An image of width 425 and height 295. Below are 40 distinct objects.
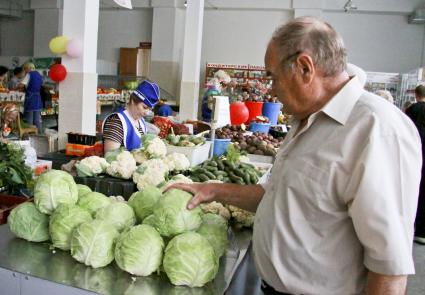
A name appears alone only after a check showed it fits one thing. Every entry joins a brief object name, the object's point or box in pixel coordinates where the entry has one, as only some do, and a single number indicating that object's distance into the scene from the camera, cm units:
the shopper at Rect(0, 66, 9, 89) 844
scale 452
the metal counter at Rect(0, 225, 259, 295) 139
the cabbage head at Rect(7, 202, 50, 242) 167
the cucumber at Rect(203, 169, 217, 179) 269
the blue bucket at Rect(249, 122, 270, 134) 566
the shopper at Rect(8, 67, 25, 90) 949
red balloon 502
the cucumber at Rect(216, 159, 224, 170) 292
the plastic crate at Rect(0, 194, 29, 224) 238
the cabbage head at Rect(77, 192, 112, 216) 176
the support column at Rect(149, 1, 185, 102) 1377
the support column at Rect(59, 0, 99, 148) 506
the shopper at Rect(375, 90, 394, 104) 572
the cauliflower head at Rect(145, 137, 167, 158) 285
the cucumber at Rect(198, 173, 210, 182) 266
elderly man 110
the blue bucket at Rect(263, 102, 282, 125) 691
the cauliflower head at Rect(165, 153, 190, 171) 266
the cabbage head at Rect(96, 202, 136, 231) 163
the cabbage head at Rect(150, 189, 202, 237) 156
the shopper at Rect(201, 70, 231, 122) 697
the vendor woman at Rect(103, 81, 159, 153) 340
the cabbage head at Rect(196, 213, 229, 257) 165
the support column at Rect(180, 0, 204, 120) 852
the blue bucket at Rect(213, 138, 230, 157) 397
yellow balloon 493
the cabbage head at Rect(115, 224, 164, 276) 143
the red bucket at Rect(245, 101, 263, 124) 670
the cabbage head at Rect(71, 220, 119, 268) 148
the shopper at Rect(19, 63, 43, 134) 870
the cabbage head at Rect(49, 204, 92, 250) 157
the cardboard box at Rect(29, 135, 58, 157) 535
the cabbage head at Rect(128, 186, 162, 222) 177
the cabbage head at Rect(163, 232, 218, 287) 141
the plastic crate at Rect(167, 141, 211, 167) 317
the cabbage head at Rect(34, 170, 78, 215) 170
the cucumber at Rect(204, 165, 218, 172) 284
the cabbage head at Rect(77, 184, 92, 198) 189
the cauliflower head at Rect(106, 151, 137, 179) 245
